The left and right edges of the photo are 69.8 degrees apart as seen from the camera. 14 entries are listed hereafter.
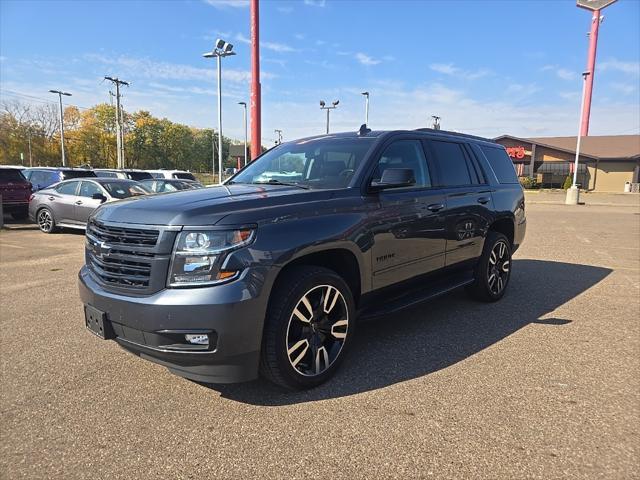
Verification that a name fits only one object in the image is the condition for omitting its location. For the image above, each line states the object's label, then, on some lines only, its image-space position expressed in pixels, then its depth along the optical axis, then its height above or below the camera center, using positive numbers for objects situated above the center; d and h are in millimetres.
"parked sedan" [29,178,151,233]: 11578 -706
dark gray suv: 2824 -569
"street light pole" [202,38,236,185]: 27125 +7397
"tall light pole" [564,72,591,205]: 27141 -527
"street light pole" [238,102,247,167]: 50156 +7525
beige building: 45906 +2507
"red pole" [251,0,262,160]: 26344 +5963
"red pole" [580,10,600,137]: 61062 +17414
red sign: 47375 +3331
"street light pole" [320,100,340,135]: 42438 +6800
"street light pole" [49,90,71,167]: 56250 +9327
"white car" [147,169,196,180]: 21828 +18
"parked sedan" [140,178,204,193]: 14362 -316
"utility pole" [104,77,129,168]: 48344 +7316
